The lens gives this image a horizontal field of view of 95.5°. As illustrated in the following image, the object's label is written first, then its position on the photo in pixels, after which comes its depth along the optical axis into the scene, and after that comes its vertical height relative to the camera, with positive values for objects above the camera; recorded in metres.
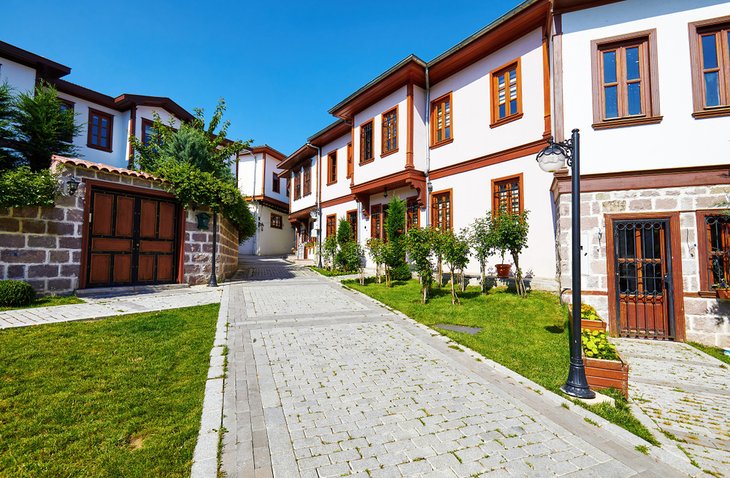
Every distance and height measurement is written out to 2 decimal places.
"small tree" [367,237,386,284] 11.01 +0.23
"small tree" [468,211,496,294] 9.15 +0.49
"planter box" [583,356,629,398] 3.73 -1.31
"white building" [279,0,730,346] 6.24 +2.23
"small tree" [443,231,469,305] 8.41 +0.21
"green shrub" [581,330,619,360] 3.95 -1.06
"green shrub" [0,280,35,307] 6.59 -0.75
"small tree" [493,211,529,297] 8.72 +0.57
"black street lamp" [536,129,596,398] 3.62 +0.07
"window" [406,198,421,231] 12.97 +1.79
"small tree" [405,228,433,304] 8.34 +0.11
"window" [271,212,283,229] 26.27 +2.93
